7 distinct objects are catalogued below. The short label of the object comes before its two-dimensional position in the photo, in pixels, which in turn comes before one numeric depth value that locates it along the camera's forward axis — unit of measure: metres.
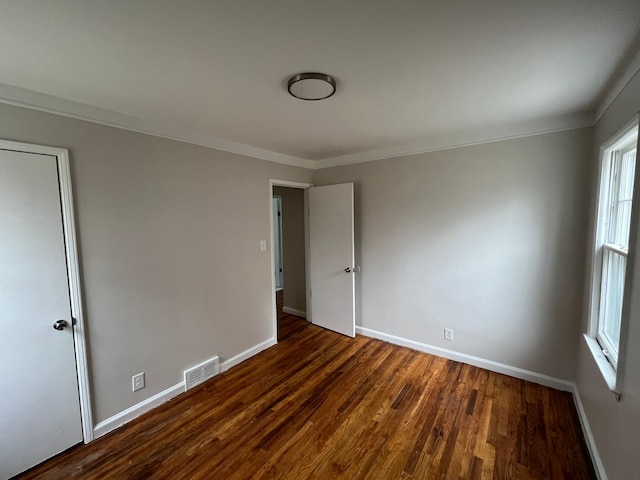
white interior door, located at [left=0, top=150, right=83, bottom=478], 1.57
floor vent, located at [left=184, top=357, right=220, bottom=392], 2.43
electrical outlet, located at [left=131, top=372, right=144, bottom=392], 2.11
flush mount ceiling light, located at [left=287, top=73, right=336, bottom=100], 1.49
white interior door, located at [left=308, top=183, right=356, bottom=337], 3.38
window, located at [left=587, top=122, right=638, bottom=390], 1.63
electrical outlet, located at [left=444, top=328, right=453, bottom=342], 2.87
